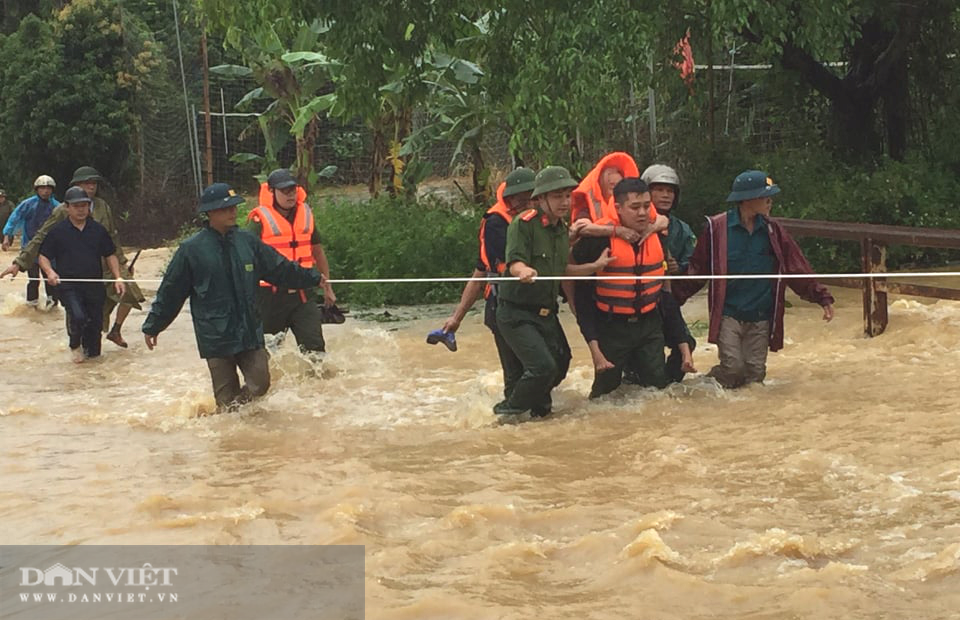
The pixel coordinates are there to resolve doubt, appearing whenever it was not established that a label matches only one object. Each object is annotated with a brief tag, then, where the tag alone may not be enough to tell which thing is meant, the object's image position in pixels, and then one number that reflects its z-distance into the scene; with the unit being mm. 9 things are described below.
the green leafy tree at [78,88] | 28047
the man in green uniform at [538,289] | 8352
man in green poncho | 8828
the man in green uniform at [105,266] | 12924
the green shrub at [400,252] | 15680
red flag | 14969
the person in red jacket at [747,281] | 8930
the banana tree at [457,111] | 17984
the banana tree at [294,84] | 19297
